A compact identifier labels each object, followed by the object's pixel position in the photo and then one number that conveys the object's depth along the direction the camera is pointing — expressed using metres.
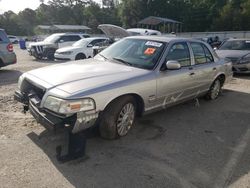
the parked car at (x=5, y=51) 7.13
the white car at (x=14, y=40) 28.51
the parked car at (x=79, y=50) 9.48
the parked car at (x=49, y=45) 11.06
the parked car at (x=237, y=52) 7.08
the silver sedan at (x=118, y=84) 2.52
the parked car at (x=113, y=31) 9.13
